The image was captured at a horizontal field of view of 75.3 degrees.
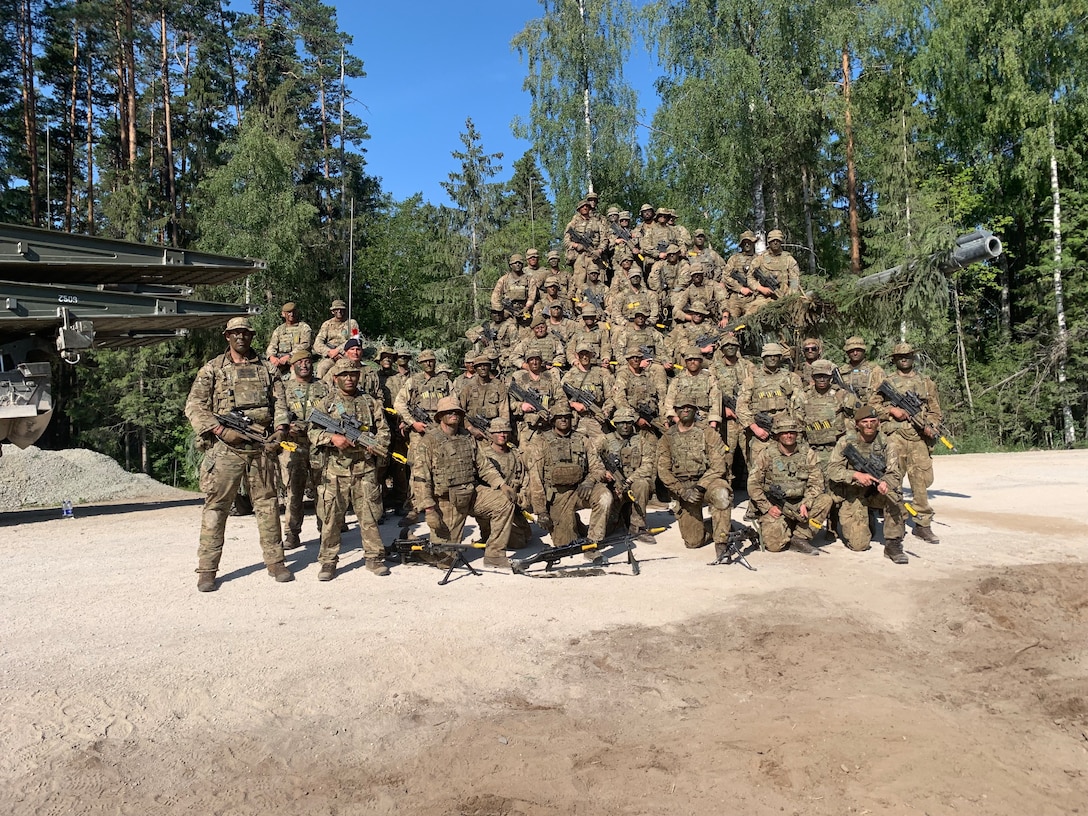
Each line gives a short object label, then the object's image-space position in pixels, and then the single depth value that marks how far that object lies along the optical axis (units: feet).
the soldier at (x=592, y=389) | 32.60
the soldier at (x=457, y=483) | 23.92
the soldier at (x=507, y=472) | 24.91
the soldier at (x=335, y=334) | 35.06
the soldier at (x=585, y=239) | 51.24
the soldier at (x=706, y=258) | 44.91
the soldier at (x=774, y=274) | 39.45
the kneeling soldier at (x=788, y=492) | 25.46
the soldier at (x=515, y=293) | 47.47
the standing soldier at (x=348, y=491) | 22.90
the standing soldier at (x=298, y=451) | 27.17
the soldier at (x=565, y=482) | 25.58
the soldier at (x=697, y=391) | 31.01
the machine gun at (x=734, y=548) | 23.99
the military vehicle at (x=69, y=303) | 30.66
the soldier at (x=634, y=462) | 27.94
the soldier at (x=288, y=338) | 34.65
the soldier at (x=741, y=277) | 40.55
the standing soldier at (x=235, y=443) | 21.81
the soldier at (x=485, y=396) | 31.94
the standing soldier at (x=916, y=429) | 27.12
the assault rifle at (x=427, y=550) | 22.77
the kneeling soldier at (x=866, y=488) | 24.30
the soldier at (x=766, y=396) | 28.84
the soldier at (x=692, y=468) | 26.40
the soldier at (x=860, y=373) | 29.73
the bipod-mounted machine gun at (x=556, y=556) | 22.71
